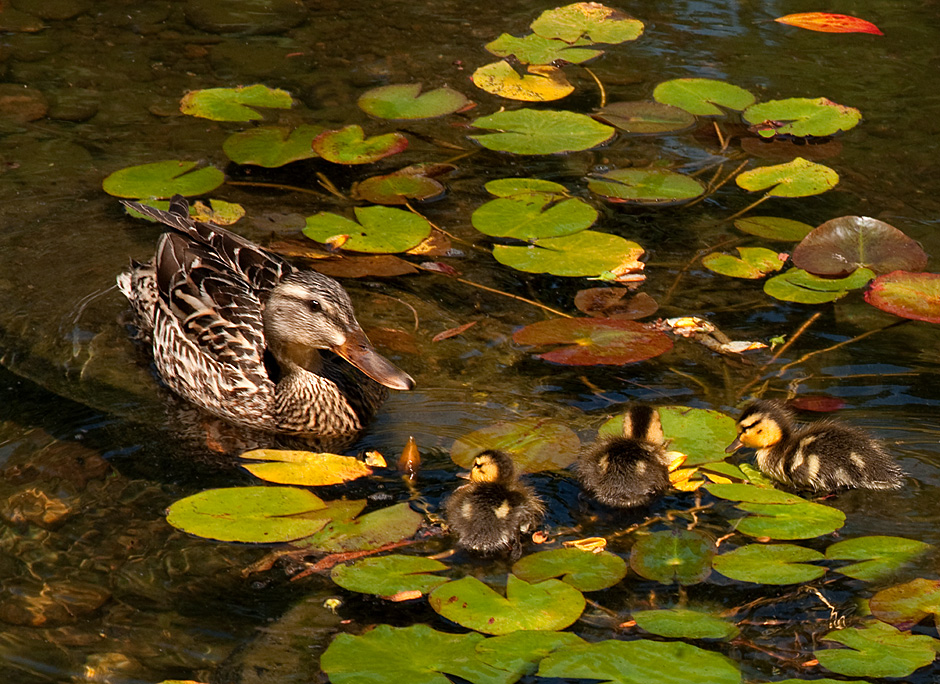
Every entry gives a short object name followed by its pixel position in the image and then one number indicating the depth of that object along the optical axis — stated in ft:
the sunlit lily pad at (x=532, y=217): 38.27
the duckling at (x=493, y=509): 25.93
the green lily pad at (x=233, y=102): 45.16
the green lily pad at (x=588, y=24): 52.19
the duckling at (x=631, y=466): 27.35
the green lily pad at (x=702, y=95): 46.14
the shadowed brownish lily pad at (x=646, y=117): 45.44
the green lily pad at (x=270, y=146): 42.68
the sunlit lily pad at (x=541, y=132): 43.32
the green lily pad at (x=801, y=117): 44.50
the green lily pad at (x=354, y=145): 42.70
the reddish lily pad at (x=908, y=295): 34.12
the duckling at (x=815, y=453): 27.73
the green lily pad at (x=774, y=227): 38.99
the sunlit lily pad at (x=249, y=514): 26.11
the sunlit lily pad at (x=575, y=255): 36.47
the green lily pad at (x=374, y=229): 37.96
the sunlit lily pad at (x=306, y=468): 28.55
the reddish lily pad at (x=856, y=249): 36.91
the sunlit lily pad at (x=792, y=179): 40.83
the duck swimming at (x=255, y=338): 31.99
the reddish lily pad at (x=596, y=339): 32.60
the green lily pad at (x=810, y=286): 35.73
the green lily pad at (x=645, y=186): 41.09
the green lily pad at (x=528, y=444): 29.04
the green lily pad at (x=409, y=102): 46.19
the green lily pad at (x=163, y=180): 40.42
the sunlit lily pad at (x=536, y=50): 50.47
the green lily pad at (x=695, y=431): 28.91
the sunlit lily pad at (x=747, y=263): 37.09
